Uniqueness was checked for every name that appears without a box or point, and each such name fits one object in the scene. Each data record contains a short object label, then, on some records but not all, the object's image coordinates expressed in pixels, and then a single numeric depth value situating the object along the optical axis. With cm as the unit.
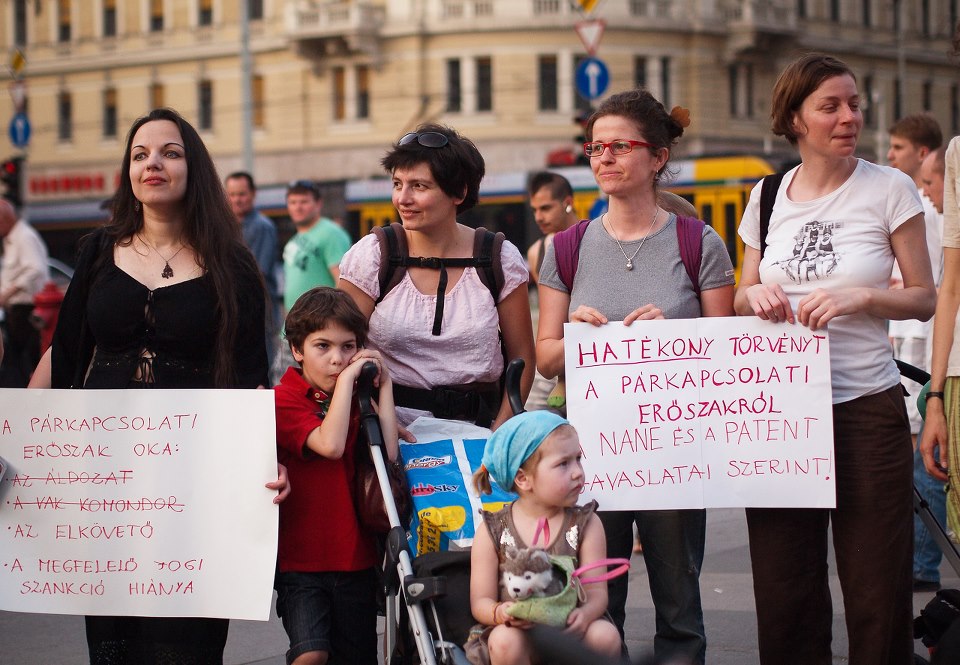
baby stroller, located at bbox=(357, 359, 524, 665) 358
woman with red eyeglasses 429
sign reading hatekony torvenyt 411
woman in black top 421
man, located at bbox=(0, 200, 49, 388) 1022
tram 2586
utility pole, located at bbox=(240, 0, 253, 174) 3628
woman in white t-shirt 398
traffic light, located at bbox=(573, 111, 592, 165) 1409
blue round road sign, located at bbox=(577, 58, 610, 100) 1725
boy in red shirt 410
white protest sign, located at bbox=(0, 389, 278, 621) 406
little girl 356
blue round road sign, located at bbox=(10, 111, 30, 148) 2314
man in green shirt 998
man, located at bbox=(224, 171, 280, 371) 991
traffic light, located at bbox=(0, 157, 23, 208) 2191
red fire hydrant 1080
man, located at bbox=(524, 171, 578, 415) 807
